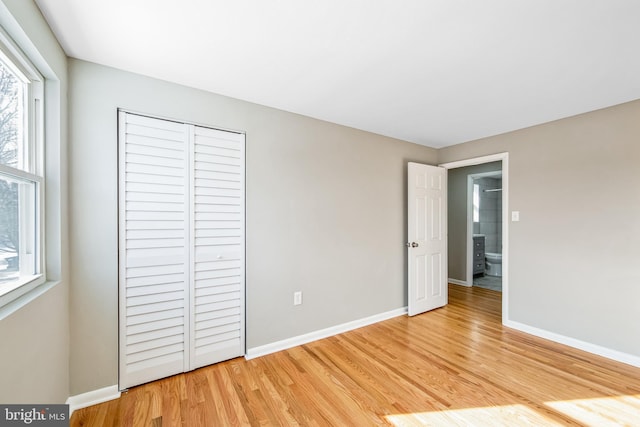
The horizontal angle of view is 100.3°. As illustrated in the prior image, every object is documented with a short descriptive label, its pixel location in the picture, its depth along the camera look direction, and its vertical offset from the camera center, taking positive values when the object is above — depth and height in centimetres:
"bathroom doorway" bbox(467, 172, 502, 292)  533 -44
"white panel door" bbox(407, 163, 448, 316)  345 -33
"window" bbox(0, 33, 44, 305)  121 +19
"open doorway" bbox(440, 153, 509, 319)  474 -21
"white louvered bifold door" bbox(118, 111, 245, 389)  193 -27
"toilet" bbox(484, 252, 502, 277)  559 -108
